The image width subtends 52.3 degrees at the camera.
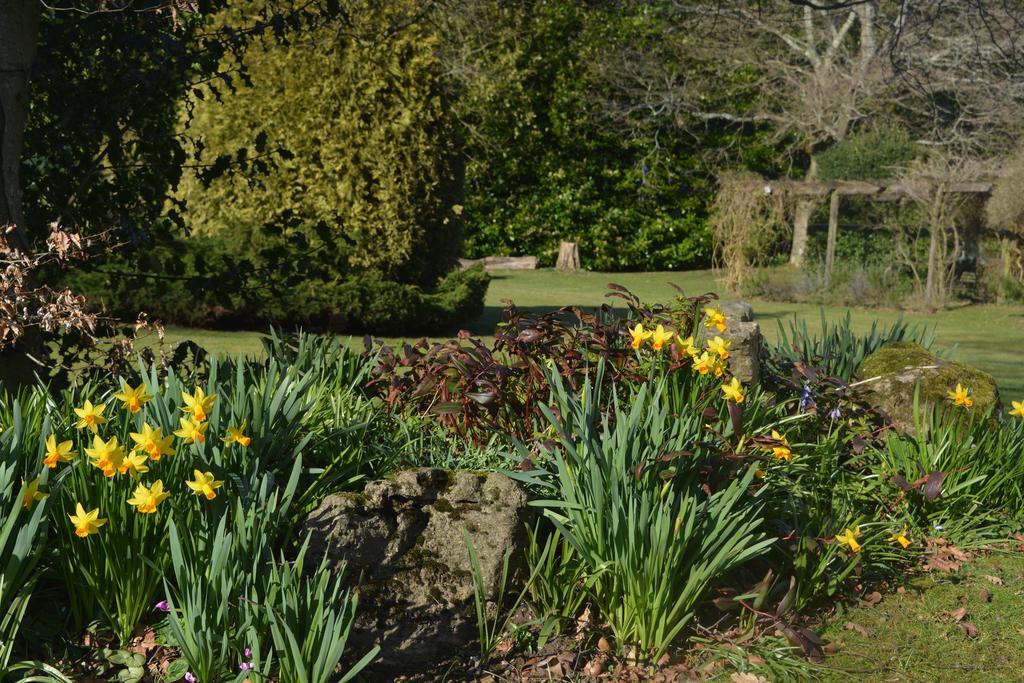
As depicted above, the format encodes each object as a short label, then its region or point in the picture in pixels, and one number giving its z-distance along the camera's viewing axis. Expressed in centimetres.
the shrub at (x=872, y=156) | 1762
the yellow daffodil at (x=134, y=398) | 331
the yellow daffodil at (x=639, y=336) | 451
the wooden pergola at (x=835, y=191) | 1581
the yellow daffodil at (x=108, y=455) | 296
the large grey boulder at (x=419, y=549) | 334
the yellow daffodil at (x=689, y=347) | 448
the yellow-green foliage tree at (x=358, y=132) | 992
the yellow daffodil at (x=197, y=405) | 321
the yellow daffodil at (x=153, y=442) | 305
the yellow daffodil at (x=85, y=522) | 288
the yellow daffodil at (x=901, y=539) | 410
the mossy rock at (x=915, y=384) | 549
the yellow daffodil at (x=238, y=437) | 318
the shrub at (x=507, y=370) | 456
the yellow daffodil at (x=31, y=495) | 298
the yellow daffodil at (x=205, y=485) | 297
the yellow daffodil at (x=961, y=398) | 495
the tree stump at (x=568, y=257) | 1916
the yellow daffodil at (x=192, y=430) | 315
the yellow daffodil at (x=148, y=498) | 290
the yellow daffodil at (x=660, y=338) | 438
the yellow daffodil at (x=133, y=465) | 301
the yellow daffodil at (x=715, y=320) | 490
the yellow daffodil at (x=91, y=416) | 322
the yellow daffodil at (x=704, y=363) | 432
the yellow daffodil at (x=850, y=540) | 373
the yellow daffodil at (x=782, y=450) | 391
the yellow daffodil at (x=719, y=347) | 452
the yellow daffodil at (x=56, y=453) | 310
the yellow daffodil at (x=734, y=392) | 420
